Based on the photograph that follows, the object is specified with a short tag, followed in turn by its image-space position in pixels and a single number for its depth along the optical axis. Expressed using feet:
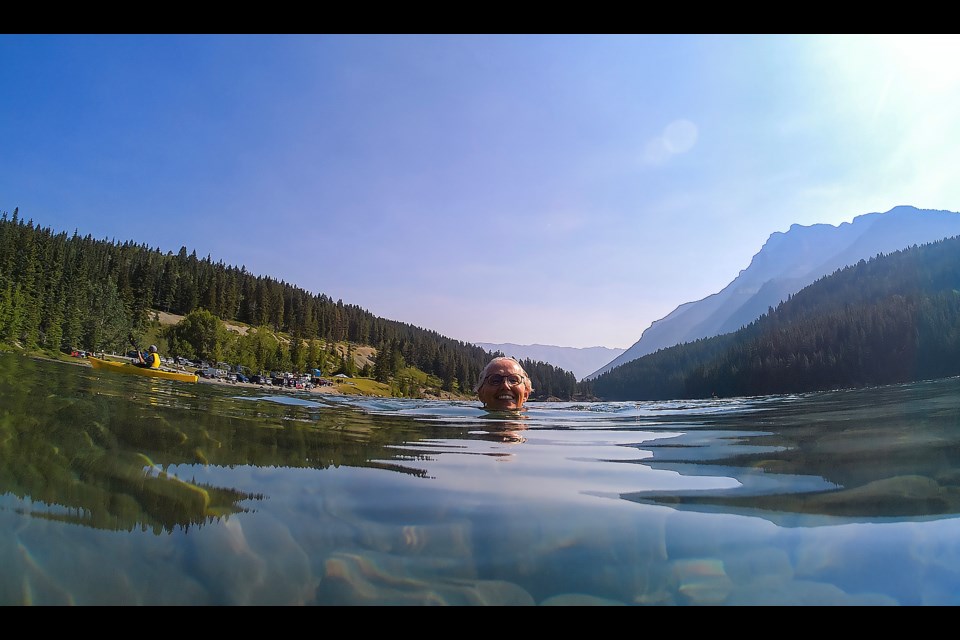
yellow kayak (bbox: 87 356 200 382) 88.18
